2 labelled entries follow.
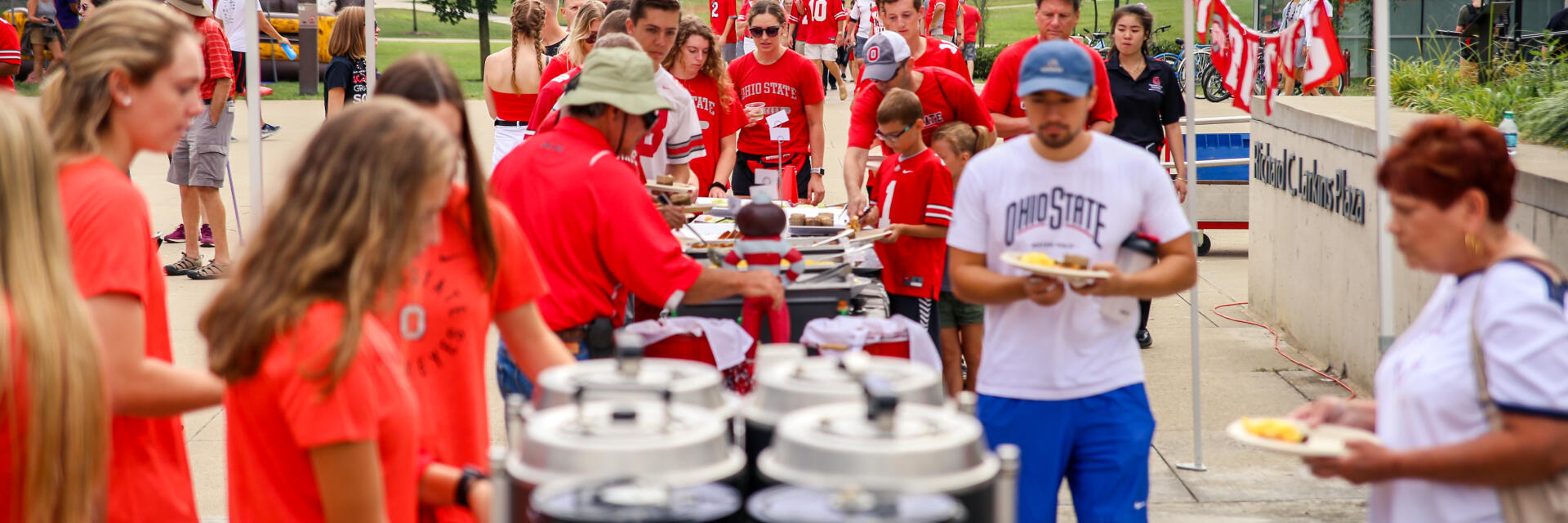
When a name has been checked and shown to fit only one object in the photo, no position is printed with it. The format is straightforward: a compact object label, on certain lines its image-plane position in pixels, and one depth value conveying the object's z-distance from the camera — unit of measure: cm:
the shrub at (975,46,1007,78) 2898
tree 2416
